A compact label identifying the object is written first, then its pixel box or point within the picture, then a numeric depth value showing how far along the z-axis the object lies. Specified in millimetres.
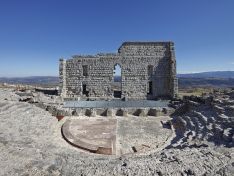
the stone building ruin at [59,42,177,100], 14967
